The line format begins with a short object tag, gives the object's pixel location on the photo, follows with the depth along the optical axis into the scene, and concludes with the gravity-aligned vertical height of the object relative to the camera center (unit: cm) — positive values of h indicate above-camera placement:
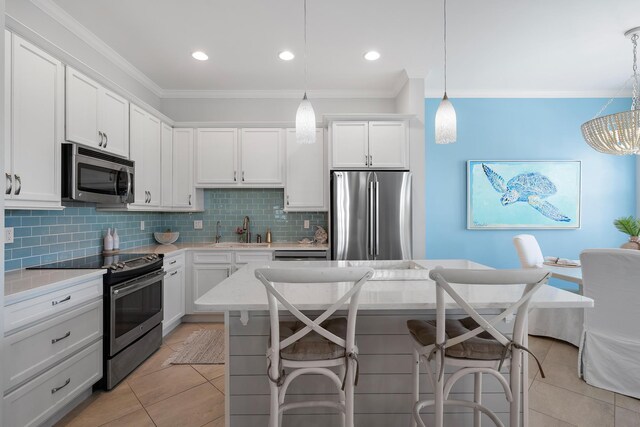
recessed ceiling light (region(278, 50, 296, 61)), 320 +158
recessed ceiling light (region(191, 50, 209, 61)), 320 +158
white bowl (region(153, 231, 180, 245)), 397 -28
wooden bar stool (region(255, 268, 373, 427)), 122 -56
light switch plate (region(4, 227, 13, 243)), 216 -14
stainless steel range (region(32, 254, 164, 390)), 234 -74
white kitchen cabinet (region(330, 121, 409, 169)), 366 +77
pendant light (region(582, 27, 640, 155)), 276 +72
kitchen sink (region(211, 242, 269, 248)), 379 -37
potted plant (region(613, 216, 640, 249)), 314 -18
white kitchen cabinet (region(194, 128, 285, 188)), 400 +71
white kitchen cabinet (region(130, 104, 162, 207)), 318 +60
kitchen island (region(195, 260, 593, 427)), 169 -85
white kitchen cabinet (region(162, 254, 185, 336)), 330 -83
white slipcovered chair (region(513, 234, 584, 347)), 304 -102
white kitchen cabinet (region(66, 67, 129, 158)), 234 +79
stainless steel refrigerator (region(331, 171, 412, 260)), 343 -3
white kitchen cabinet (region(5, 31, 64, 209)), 187 +56
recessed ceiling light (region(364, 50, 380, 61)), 320 +158
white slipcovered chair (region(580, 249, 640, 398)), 220 -76
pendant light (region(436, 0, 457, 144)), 211 +60
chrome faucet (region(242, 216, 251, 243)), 420 -17
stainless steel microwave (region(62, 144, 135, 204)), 228 +30
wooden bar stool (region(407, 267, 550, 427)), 125 -55
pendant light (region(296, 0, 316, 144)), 215 +61
